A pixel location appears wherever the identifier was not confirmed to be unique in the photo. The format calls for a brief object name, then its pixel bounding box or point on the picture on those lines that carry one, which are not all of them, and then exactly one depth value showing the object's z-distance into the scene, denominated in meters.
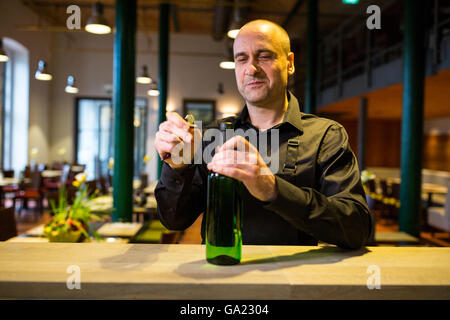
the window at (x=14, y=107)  10.98
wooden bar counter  0.83
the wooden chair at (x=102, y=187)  7.80
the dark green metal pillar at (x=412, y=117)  5.01
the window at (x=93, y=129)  14.06
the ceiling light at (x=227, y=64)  6.22
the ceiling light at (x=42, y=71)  5.45
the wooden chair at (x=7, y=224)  3.06
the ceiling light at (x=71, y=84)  7.48
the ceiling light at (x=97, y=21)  4.29
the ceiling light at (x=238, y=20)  4.63
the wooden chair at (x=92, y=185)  5.38
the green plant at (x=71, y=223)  2.82
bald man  1.08
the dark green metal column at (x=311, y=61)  8.00
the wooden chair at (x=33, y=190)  8.32
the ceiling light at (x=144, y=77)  8.42
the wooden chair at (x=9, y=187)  8.78
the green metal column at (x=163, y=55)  8.97
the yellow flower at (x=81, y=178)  3.40
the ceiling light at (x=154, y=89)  10.34
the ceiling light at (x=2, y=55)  5.67
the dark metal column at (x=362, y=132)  9.07
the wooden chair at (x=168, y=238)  2.62
